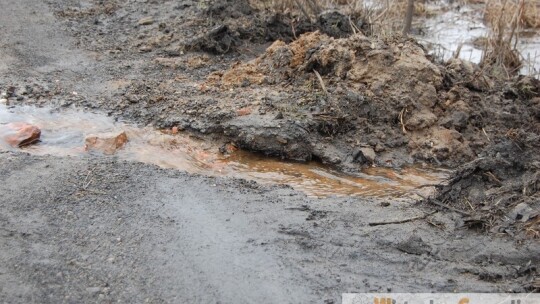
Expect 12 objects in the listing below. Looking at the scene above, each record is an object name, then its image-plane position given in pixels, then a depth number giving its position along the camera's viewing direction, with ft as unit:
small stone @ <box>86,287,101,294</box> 10.68
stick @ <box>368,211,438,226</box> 13.29
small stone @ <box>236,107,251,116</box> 19.49
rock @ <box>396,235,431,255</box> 12.03
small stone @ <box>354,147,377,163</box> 18.65
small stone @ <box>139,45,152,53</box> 27.14
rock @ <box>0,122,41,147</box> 17.79
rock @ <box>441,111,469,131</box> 20.26
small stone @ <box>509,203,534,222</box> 12.32
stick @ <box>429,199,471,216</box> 13.04
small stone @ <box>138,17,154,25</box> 30.32
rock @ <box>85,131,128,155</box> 17.74
